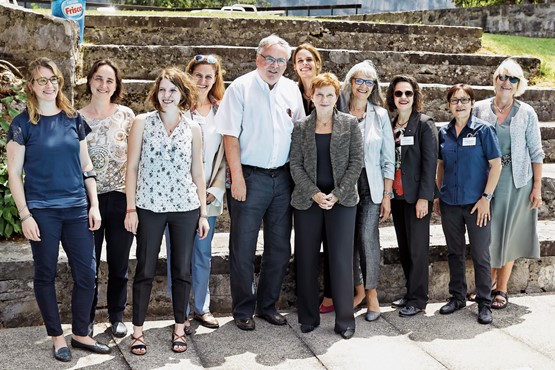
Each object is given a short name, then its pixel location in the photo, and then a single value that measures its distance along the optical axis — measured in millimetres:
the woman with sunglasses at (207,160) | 4422
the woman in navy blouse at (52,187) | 3754
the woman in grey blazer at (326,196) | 4332
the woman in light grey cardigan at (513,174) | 4871
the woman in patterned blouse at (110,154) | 4086
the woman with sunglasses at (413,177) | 4668
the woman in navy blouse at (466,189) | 4711
